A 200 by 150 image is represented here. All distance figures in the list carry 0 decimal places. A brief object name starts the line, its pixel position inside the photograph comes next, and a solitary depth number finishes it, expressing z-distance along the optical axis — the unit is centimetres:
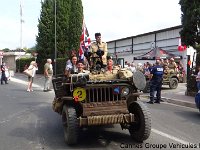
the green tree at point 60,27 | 2778
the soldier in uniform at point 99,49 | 512
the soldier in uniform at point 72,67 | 451
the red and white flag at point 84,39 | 841
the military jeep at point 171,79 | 1167
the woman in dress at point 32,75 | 1100
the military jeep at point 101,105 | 393
